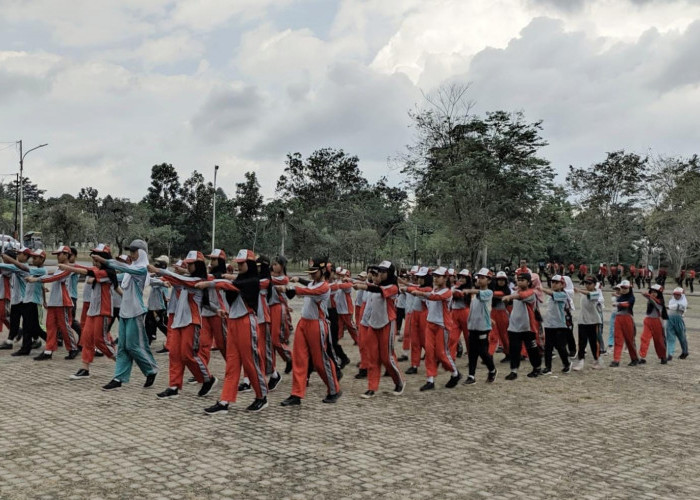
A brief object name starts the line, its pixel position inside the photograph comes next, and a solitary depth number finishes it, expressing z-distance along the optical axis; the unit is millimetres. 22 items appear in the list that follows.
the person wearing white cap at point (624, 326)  11234
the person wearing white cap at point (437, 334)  8852
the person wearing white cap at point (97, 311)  8812
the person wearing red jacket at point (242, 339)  7145
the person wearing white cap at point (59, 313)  10070
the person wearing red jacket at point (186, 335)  7734
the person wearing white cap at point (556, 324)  10297
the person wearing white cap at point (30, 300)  10672
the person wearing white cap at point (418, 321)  9750
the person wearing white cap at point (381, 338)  8234
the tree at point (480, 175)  28375
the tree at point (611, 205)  49344
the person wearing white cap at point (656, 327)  11672
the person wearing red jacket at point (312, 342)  7582
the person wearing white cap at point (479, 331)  9289
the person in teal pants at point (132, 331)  8078
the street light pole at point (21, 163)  40344
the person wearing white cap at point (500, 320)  10664
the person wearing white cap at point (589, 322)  10812
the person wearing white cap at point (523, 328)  9734
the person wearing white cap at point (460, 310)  10227
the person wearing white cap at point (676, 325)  12078
